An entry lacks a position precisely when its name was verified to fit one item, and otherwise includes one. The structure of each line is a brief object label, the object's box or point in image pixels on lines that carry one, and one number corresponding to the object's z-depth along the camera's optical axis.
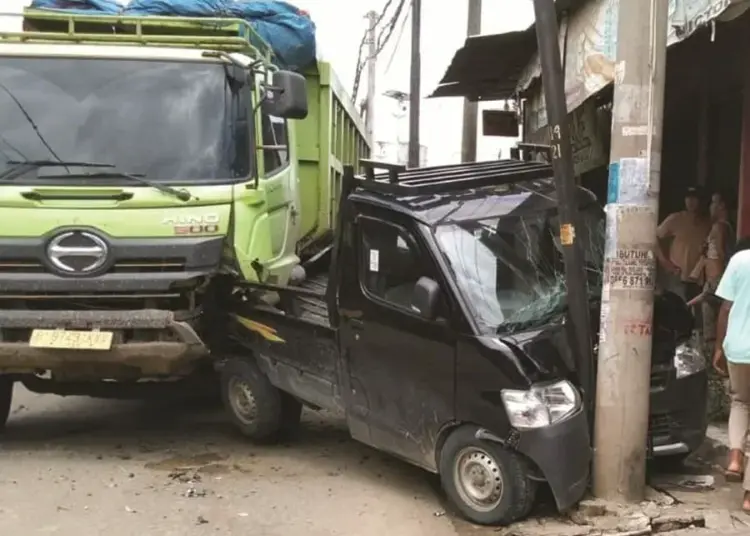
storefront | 7.64
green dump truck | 6.08
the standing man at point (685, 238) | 8.62
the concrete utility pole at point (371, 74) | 26.56
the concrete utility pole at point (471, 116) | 15.85
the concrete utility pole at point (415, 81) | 18.06
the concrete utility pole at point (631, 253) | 5.09
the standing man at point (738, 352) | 5.19
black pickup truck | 4.95
